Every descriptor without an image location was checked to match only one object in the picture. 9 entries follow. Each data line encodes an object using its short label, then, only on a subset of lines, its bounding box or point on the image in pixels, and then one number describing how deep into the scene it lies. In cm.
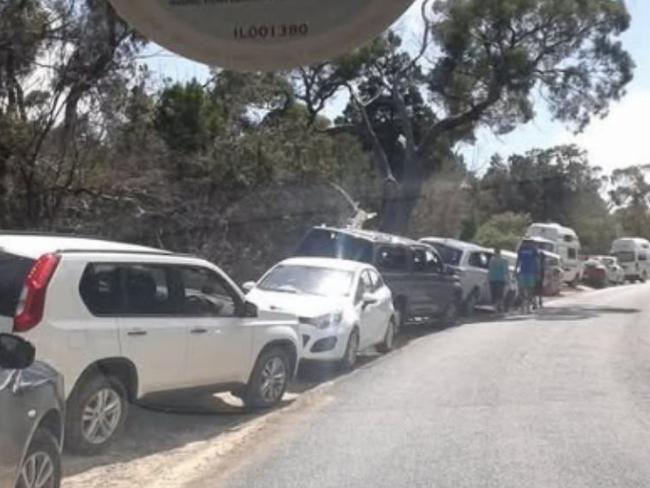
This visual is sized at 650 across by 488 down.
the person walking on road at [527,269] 2669
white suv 812
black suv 1906
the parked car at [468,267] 2597
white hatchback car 1384
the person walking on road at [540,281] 2742
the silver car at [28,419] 554
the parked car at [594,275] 5366
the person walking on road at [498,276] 2673
